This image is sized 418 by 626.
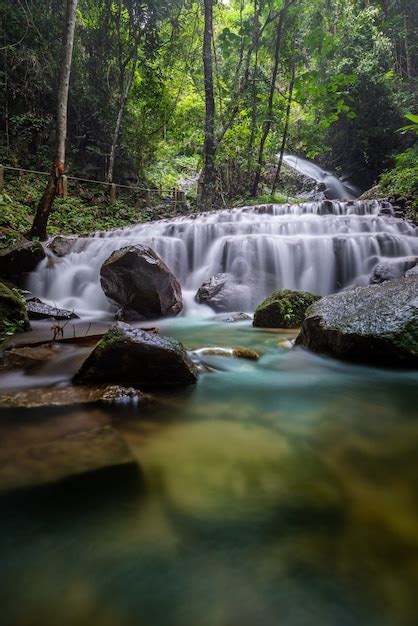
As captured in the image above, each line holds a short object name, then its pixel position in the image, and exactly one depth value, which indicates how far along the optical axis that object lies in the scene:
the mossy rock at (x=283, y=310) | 6.17
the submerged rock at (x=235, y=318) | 6.94
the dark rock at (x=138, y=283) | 7.00
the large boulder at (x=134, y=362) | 3.08
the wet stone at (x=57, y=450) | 1.84
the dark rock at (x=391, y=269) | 7.91
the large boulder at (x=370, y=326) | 3.71
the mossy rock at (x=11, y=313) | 5.34
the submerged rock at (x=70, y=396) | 2.73
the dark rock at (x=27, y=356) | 3.60
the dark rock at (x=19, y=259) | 8.20
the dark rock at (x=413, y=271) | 6.61
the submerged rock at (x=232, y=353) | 4.24
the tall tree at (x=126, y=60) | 15.98
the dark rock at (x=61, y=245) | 9.83
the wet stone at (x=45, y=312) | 6.69
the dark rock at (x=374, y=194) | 14.46
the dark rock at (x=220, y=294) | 8.08
